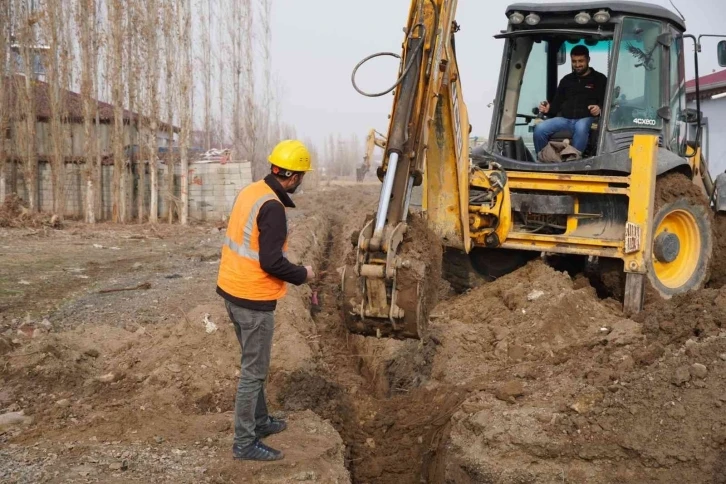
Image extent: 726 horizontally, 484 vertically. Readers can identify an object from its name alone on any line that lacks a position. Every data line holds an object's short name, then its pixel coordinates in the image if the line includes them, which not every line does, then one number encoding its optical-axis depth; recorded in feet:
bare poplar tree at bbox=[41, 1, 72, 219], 62.85
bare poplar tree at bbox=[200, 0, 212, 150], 94.89
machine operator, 26.61
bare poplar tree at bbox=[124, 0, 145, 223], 65.77
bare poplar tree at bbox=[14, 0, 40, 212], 62.18
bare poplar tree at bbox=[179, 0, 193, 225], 68.13
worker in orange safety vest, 14.23
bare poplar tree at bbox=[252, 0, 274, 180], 101.61
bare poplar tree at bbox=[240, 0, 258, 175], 97.45
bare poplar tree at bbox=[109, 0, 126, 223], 63.87
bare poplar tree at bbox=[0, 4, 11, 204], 59.98
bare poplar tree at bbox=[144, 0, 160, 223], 65.72
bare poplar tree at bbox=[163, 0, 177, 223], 68.64
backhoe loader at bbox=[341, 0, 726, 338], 19.42
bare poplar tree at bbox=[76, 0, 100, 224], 62.08
